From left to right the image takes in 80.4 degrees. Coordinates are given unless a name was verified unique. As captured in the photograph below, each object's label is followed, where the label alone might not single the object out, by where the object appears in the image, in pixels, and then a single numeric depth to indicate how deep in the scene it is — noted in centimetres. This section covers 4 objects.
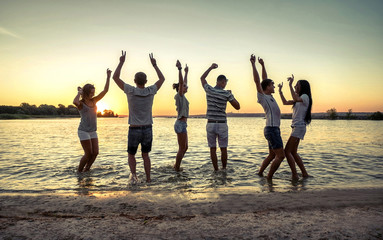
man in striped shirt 663
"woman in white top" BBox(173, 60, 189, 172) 696
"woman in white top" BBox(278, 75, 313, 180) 605
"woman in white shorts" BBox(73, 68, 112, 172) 659
